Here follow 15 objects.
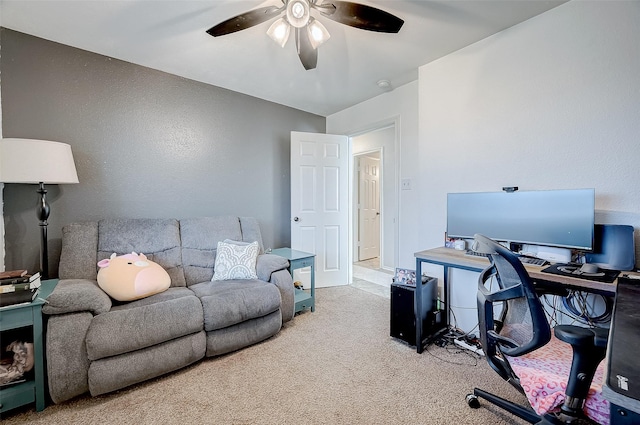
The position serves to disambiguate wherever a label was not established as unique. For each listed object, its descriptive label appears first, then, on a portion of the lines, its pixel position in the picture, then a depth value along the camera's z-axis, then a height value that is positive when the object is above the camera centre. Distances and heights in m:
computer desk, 1.35 -0.44
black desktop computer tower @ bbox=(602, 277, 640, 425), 0.50 -0.36
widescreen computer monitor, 1.64 -0.12
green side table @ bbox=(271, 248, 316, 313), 2.77 -0.70
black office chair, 0.92 -0.61
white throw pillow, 2.40 -0.54
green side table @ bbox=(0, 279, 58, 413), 1.42 -0.82
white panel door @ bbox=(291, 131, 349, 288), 3.56 -0.02
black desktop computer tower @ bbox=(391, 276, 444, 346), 2.14 -0.91
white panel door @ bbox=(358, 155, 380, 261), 5.48 -0.15
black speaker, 1.53 -0.29
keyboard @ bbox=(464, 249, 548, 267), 1.74 -0.41
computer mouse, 1.46 -0.39
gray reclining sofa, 1.52 -0.71
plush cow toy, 1.82 -0.53
